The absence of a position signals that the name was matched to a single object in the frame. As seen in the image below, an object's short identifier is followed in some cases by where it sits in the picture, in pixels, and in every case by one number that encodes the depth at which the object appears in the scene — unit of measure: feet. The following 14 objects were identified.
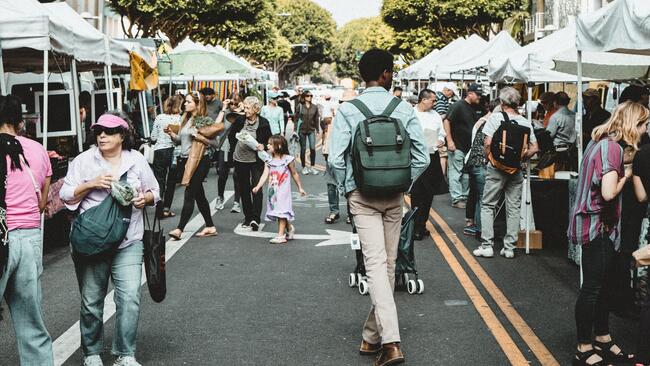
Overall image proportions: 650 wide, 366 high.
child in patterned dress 34.96
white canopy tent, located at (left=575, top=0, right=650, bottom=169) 20.33
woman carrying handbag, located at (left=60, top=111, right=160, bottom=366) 17.58
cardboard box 33.47
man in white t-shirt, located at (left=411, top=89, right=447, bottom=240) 35.70
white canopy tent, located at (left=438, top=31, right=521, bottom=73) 65.57
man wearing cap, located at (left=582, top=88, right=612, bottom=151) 40.88
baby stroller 25.64
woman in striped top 18.13
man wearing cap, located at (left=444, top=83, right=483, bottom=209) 41.47
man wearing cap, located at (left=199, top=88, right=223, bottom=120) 57.36
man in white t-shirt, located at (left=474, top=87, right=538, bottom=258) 30.94
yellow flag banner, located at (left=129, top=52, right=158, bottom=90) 46.90
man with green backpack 18.04
